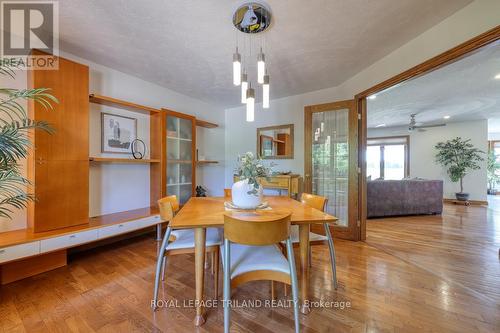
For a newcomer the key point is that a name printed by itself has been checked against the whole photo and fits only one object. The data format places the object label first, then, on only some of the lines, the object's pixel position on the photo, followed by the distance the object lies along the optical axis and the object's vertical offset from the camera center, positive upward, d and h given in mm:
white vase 1742 -258
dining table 1383 -383
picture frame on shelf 2785 +502
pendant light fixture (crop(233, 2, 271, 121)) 1706 +1337
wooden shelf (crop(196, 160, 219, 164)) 3946 +98
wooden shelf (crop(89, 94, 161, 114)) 2489 +865
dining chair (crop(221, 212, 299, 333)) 1225 -661
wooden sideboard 3447 -291
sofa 4332 -681
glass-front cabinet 3354 +203
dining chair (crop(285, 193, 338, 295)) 1849 -659
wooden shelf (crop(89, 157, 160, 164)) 2445 +92
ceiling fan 5573 +1322
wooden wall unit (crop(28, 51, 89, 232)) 2012 +143
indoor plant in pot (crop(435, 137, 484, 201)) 5938 +257
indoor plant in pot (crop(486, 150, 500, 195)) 7188 -239
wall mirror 3986 +519
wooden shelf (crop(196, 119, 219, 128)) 3910 +880
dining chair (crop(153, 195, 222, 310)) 1622 -649
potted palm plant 1367 +134
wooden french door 3012 +123
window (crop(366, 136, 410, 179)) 7047 +353
